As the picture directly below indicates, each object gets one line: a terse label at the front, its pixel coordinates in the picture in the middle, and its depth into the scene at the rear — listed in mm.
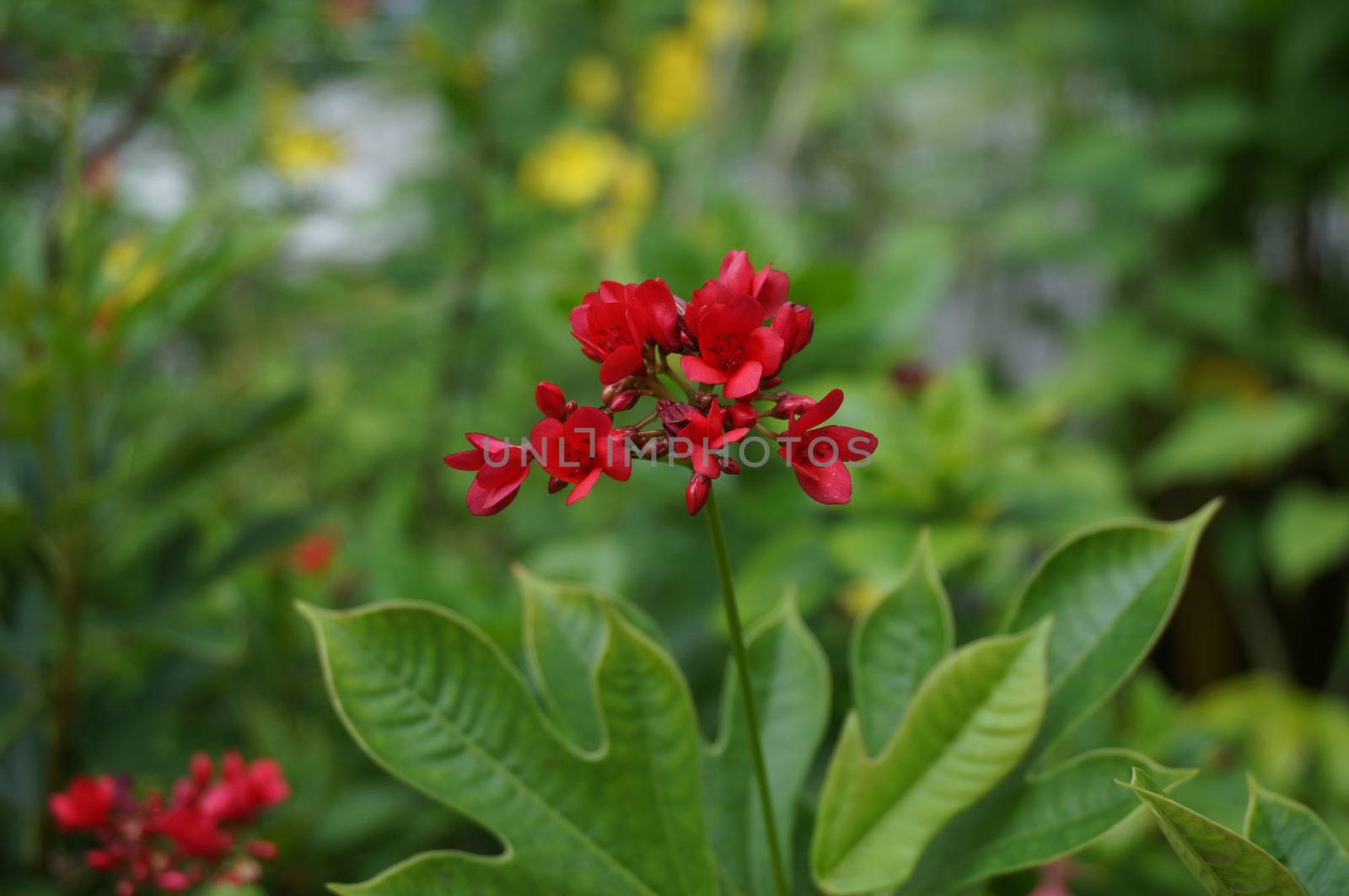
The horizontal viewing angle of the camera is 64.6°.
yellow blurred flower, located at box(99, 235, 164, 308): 650
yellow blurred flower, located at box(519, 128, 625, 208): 1426
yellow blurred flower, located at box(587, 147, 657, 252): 1569
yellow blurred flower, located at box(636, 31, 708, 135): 1601
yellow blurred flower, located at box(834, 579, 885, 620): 905
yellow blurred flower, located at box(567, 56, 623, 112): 1725
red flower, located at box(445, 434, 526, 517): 288
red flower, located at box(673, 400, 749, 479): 278
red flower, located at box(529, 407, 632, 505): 288
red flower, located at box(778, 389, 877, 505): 285
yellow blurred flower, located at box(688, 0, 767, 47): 1457
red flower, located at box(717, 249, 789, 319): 317
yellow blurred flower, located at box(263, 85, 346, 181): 1365
